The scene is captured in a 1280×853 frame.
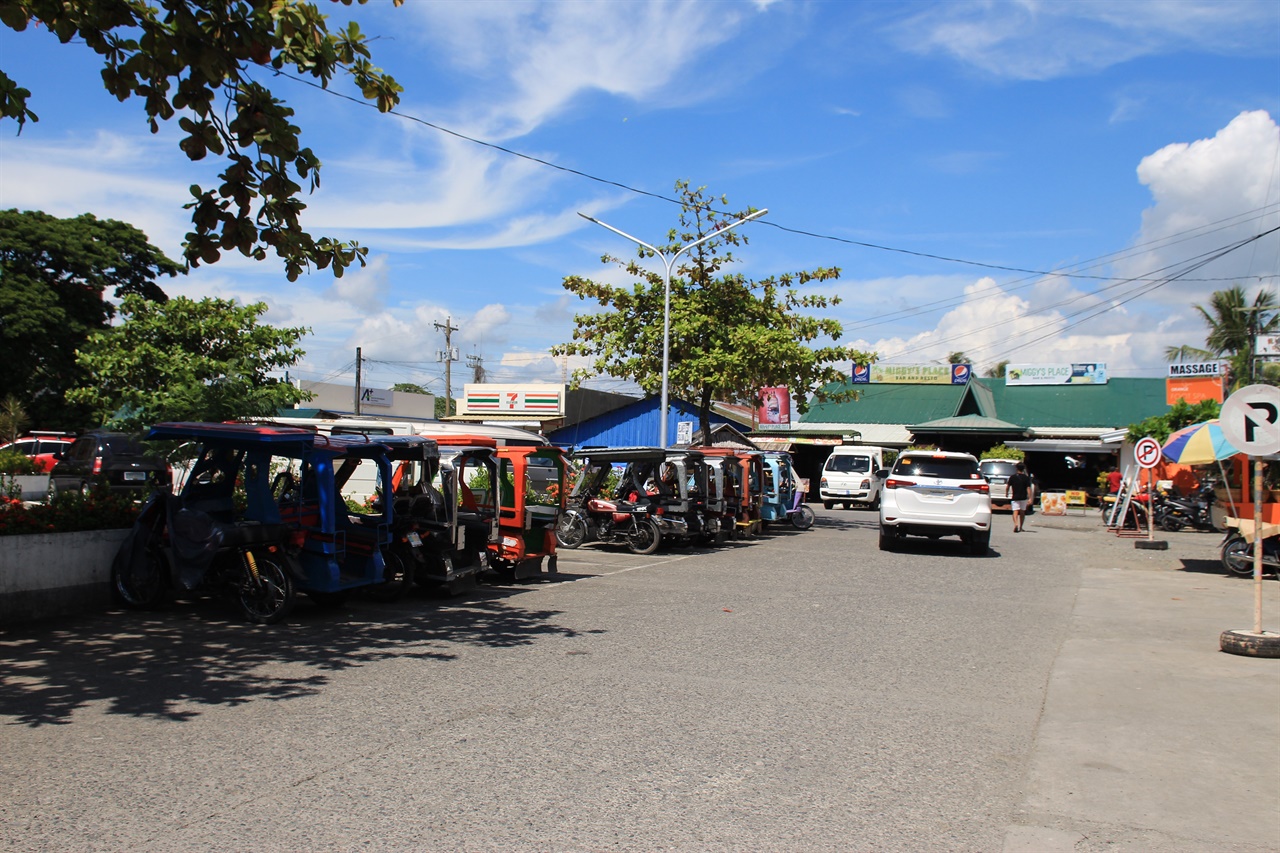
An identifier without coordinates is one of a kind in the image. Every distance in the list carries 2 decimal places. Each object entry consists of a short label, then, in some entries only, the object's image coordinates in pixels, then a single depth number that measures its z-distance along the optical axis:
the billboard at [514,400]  46.16
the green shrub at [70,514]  9.76
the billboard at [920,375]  49.38
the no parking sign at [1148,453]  22.08
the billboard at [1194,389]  38.56
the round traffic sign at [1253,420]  9.59
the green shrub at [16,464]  21.45
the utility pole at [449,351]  61.59
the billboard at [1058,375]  48.09
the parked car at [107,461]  21.86
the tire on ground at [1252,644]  9.27
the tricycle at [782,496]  25.45
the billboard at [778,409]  43.70
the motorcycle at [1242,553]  15.59
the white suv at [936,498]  18.39
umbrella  16.44
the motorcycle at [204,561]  9.67
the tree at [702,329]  24.91
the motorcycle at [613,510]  18.30
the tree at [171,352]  18.66
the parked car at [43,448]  26.59
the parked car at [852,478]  36.94
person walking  26.05
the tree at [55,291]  34.72
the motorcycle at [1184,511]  27.72
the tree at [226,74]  7.21
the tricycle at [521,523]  13.27
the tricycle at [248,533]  9.73
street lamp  24.12
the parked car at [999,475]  35.16
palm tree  41.28
